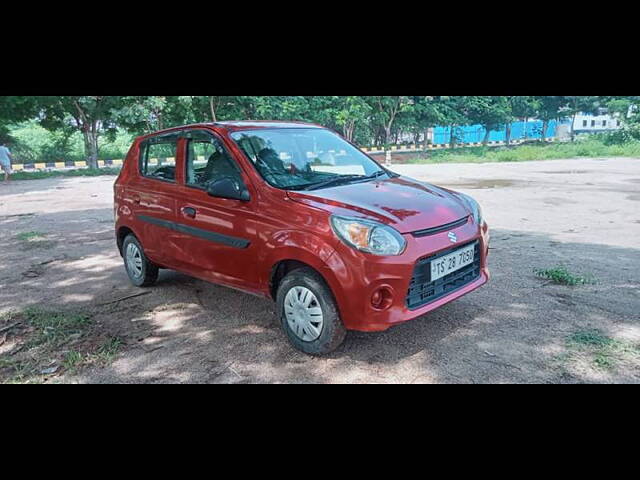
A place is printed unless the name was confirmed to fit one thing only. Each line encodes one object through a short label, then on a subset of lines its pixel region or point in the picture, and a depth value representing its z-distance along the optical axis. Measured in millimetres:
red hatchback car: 3338
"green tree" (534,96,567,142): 41625
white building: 60250
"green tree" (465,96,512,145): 35962
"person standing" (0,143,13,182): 19608
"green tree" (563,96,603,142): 41875
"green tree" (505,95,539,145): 38941
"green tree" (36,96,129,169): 24047
